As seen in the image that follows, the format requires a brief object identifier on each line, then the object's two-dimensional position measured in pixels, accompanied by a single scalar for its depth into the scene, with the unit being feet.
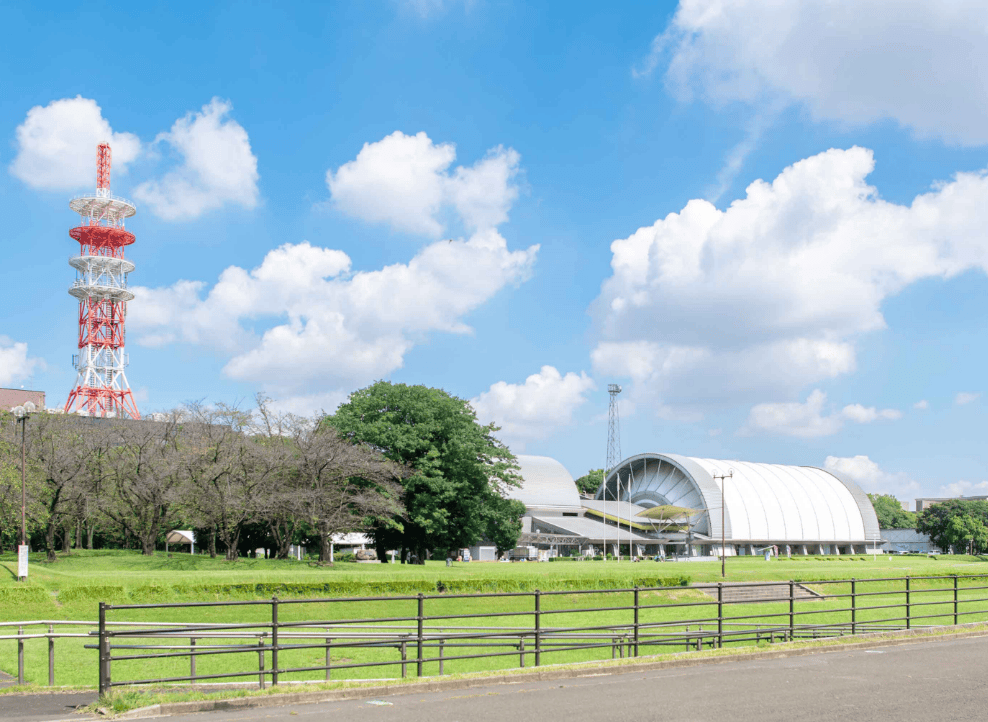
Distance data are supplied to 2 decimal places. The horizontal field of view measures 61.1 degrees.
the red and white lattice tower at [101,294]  359.87
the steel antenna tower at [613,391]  478.59
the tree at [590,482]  584.81
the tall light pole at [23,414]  122.52
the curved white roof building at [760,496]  373.40
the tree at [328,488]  161.79
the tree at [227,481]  162.40
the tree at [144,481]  171.63
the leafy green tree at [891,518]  590.96
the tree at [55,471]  163.53
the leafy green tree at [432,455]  177.68
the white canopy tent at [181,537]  296.10
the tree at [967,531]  379.96
